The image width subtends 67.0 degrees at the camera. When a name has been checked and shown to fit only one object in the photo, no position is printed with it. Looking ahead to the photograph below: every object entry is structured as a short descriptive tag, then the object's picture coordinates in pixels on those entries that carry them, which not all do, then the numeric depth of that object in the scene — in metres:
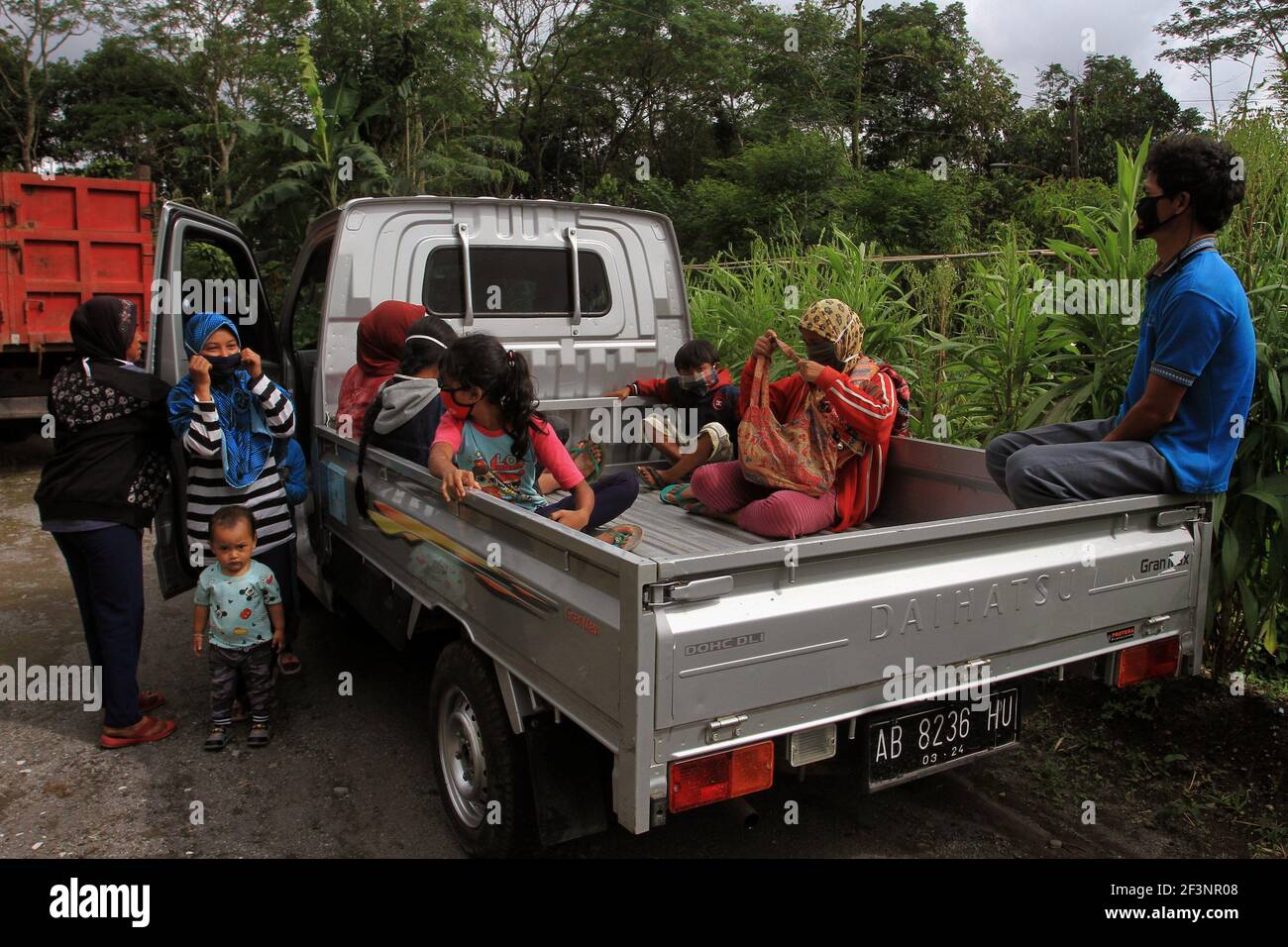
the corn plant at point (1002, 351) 4.10
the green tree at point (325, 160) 12.61
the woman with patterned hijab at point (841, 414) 3.53
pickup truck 2.12
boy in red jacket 4.78
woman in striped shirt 3.62
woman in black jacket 3.64
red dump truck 8.81
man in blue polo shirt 2.86
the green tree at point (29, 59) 21.09
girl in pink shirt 3.23
